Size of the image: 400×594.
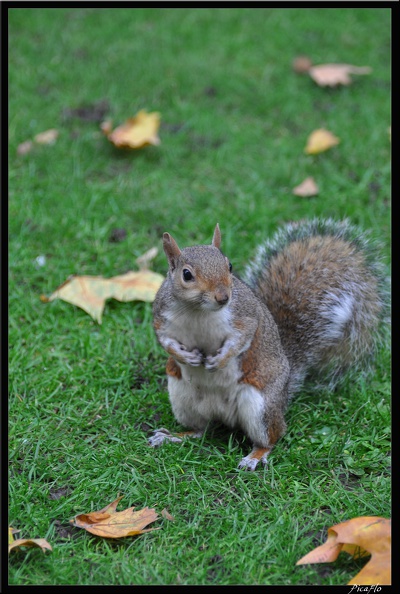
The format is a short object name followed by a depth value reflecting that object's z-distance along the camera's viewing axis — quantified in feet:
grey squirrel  13.30
